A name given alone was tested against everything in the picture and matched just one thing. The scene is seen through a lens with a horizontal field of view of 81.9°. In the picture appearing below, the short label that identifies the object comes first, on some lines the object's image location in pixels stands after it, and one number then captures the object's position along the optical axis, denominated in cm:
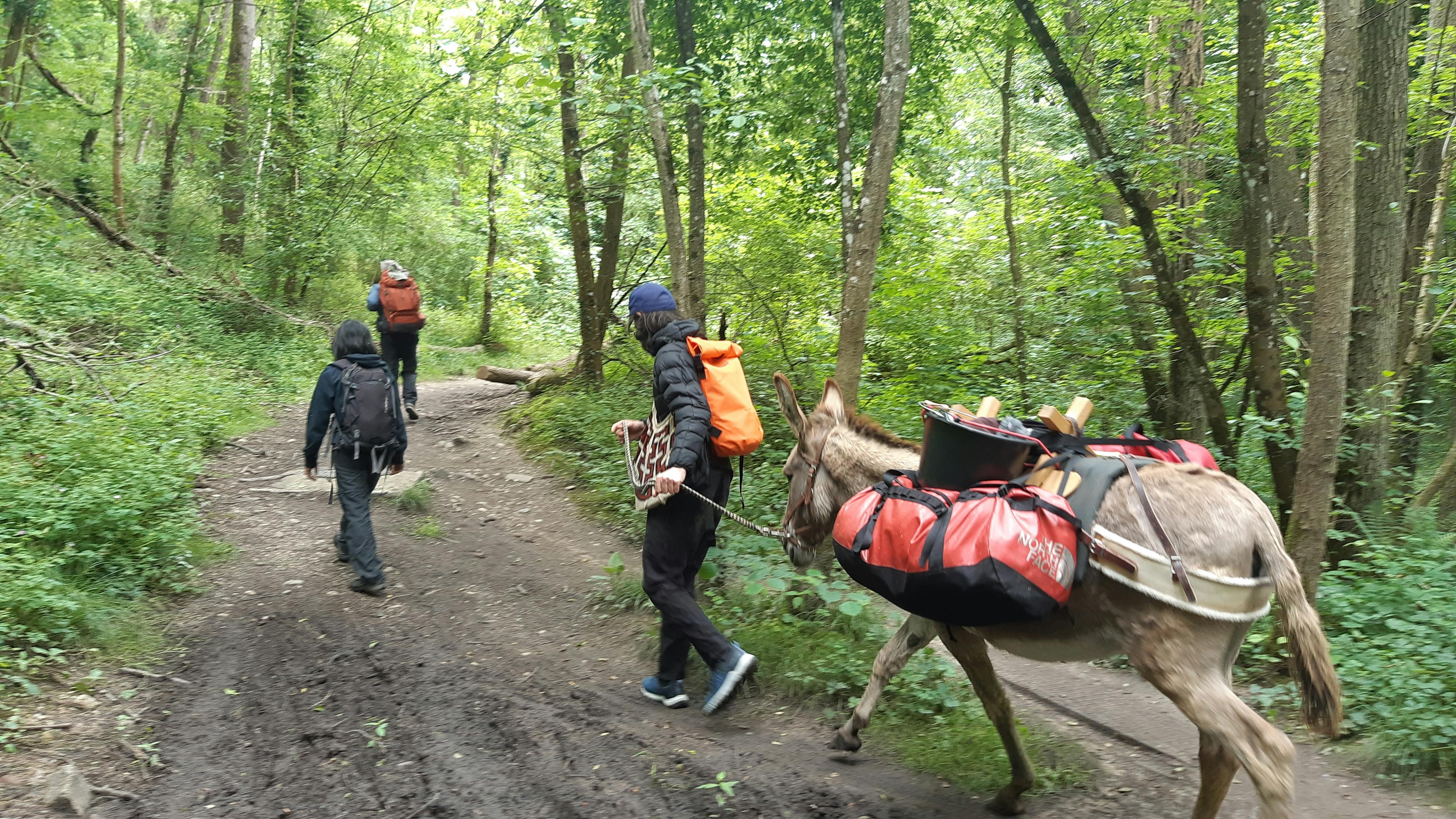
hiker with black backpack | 621
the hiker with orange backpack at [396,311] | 1068
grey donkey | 295
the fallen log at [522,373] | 1477
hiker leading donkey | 454
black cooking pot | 348
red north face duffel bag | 303
